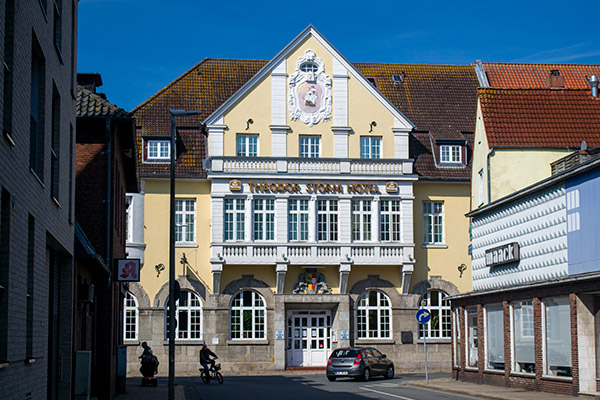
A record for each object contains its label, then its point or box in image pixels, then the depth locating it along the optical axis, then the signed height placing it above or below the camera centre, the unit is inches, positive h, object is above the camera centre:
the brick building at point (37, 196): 442.6 +64.6
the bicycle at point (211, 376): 1380.4 -102.6
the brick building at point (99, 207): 927.7 +104.3
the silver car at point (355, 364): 1413.6 -89.2
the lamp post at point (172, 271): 877.5 +37.0
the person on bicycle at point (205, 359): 1390.3 -78.5
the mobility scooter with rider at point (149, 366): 1309.7 -84.1
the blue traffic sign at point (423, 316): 1250.3 -13.7
